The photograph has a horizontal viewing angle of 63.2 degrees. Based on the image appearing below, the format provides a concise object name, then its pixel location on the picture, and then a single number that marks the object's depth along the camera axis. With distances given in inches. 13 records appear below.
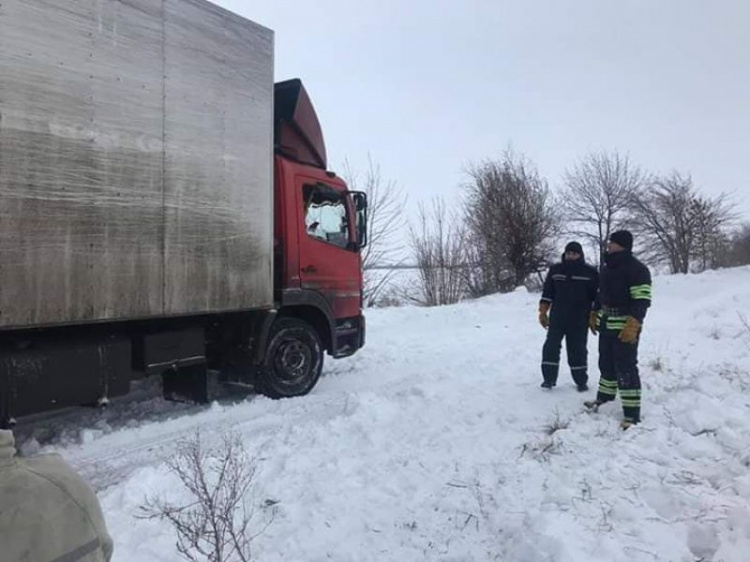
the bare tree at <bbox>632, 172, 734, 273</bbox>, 1220.5
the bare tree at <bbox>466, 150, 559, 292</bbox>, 957.2
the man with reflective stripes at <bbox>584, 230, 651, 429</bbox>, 219.9
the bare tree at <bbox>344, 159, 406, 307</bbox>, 888.9
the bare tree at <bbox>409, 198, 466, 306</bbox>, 912.9
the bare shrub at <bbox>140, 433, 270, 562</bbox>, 121.3
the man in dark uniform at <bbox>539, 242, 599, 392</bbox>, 277.0
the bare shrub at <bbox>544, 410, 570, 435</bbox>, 210.5
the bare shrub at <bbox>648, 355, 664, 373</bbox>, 298.9
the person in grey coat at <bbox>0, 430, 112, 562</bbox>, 47.6
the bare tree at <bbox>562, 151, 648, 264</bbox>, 1283.2
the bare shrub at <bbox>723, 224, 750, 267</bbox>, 1209.4
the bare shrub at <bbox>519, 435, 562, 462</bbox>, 185.0
